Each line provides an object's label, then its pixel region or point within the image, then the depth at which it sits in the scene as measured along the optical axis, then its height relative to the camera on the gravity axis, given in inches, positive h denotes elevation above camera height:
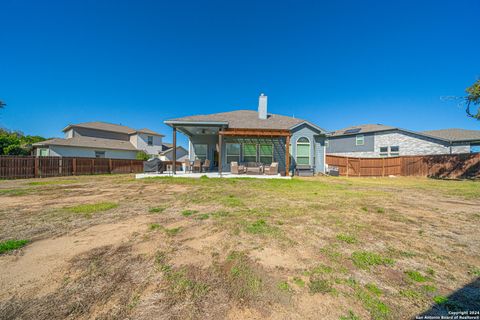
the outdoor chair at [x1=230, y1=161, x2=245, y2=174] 498.4 -19.8
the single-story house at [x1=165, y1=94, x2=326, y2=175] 548.7 +50.8
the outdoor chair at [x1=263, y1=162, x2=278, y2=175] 490.2 -22.0
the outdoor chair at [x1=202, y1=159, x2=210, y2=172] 545.6 -12.6
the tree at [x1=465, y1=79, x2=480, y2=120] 520.4 +189.8
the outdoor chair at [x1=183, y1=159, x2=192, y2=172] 558.2 -13.1
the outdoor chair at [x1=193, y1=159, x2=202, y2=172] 528.4 -12.2
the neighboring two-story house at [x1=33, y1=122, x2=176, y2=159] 824.9 +95.9
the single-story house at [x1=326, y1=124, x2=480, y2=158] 740.6 +83.1
